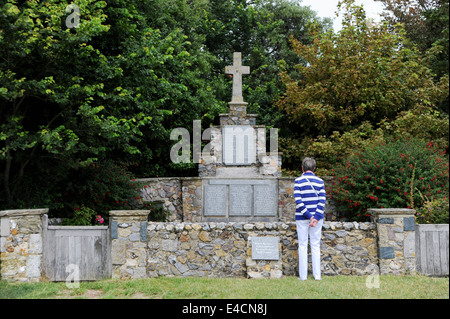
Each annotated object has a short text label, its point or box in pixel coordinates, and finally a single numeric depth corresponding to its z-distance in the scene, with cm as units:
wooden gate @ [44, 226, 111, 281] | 661
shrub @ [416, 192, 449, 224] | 732
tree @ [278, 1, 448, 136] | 1371
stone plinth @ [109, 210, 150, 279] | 659
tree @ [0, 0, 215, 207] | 746
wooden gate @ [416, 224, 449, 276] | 673
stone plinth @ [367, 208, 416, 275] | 668
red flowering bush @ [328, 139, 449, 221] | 873
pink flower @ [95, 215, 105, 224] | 951
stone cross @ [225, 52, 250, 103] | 1357
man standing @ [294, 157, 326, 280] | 621
